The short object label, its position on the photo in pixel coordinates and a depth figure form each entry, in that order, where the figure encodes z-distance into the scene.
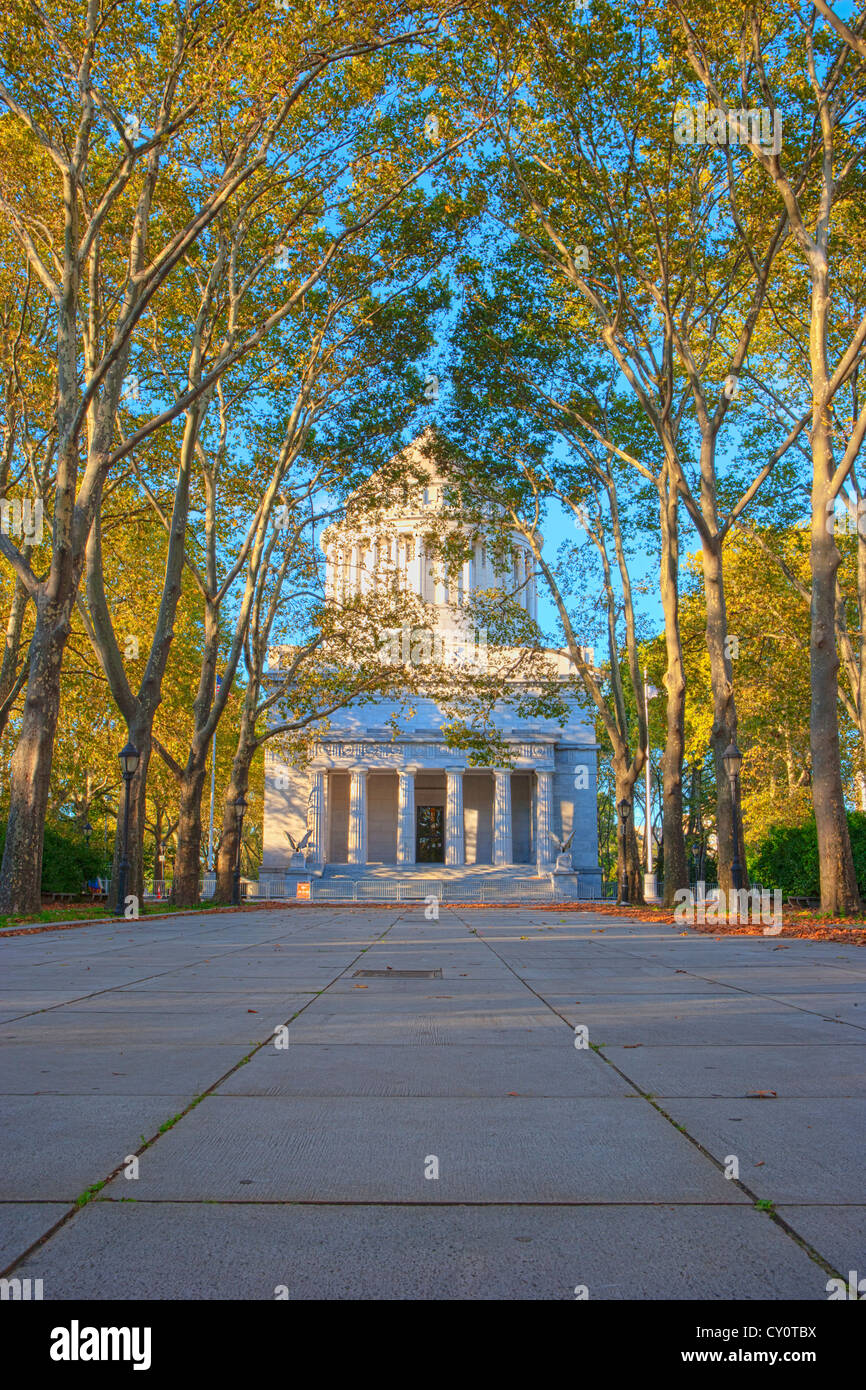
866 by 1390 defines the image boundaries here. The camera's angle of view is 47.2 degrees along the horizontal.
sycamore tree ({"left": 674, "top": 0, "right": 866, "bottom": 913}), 17.66
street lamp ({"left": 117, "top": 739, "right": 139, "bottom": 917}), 21.47
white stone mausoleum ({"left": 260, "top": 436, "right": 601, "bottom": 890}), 55.69
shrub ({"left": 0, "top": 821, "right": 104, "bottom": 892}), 33.44
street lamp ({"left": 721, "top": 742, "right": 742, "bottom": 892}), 20.36
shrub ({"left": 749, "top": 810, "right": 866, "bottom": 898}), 31.61
